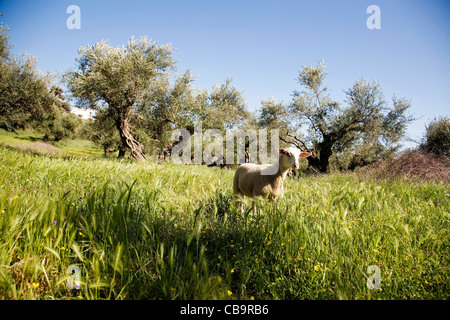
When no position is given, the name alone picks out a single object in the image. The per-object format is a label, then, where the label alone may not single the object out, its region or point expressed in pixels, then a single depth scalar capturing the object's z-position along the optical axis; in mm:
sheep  4805
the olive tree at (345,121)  17734
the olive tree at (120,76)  14844
